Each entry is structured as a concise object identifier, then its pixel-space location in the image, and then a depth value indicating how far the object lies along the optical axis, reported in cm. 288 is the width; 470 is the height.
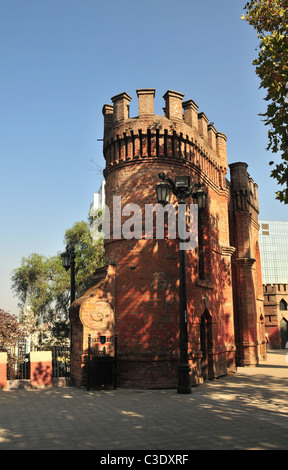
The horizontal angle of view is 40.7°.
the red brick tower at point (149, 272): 1227
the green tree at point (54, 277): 3222
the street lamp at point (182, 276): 1091
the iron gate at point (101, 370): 1170
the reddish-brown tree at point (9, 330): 1443
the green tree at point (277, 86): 860
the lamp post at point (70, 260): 1523
